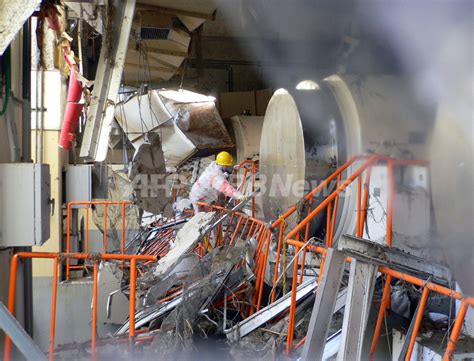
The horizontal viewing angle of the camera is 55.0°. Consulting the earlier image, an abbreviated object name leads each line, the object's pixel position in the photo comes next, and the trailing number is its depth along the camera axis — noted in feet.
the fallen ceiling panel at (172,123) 25.48
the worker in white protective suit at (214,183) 18.25
